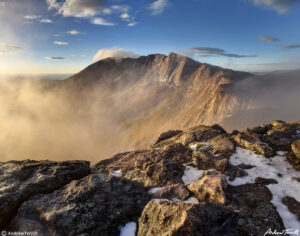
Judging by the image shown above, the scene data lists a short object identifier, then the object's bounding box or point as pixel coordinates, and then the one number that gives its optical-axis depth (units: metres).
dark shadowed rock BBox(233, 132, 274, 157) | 15.67
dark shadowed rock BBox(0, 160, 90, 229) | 8.77
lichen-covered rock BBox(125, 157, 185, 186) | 14.54
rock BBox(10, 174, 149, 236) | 8.16
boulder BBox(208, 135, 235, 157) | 17.26
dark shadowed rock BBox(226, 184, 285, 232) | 8.12
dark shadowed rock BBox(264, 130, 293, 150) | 16.52
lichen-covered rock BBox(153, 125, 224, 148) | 23.50
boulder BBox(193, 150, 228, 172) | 14.82
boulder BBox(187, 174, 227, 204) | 10.89
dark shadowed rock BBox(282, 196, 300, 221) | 10.09
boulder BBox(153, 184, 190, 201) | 11.49
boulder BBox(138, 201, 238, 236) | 6.64
